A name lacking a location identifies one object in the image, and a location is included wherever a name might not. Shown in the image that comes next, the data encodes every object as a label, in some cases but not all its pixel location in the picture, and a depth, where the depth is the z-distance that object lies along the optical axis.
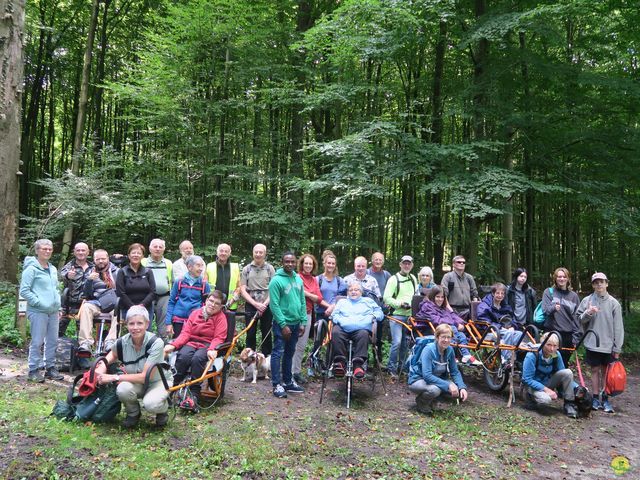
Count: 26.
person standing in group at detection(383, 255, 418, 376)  6.29
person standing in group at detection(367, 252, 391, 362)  6.63
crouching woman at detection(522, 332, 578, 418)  5.32
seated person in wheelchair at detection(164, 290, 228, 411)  4.48
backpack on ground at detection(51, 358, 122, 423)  3.82
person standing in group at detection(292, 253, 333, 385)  5.83
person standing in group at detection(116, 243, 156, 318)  5.43
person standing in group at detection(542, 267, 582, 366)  6.07
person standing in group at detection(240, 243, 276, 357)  5.90
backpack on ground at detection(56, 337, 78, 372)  5.49
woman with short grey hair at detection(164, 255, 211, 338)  5.36
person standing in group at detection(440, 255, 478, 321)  6.60
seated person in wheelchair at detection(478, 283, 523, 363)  6.39
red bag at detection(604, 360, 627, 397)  5.53
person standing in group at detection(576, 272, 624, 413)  5.71
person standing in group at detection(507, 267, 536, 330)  6.49
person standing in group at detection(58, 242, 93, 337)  5.86
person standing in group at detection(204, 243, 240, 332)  5.87
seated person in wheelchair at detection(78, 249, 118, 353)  5.55
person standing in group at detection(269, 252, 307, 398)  5.09
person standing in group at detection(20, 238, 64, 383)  4.96
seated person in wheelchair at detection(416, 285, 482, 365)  5.93
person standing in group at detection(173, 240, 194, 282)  6.21
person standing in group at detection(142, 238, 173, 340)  6.05
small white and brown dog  5.74
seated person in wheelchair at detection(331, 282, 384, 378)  4.99
